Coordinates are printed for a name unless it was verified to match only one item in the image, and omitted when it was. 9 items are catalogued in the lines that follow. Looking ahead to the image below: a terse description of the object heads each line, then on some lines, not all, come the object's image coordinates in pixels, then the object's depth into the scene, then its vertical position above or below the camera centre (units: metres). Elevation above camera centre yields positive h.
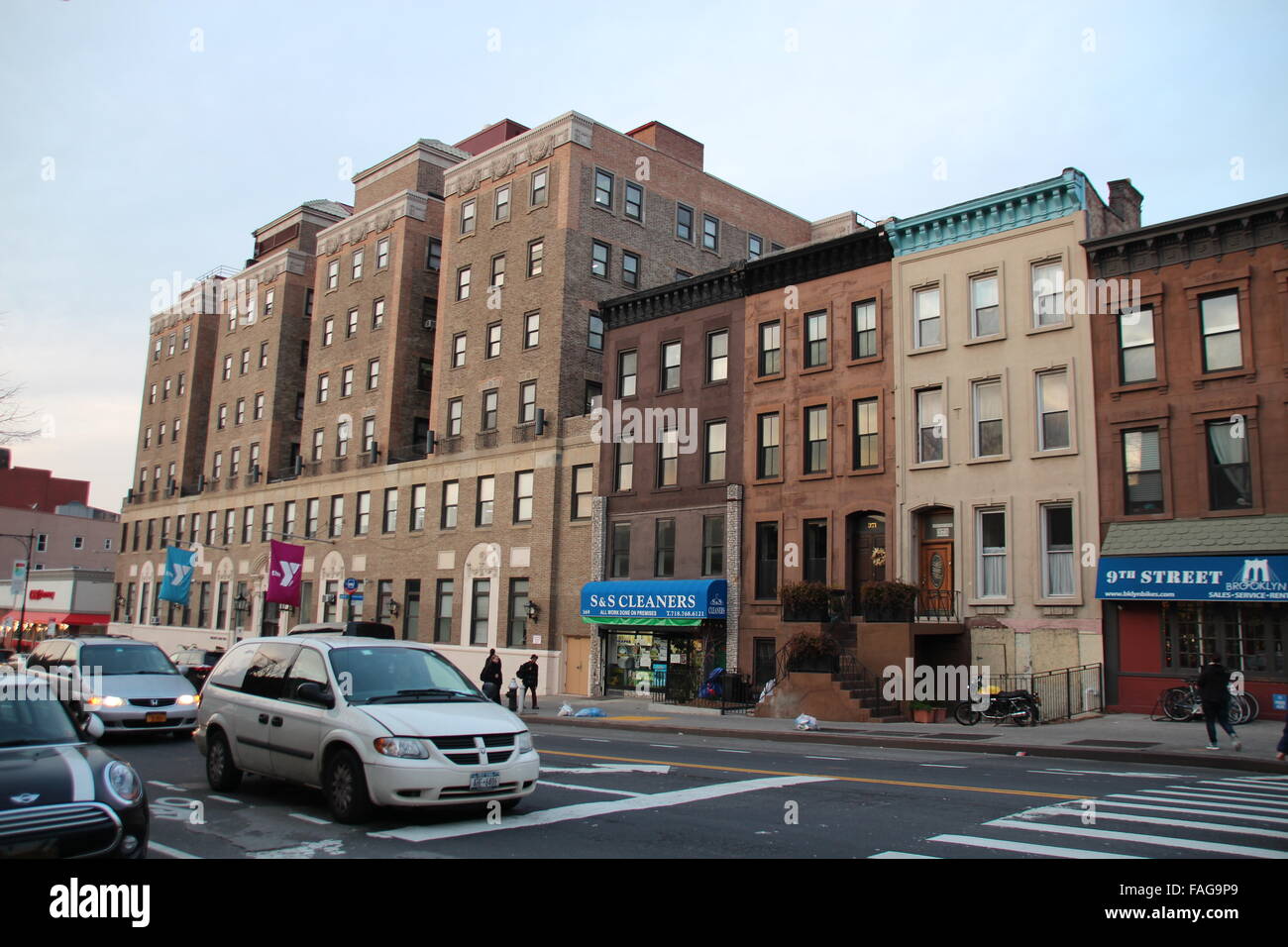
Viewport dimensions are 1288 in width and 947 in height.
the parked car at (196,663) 25.78 -1.39
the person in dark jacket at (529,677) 30.61 -1.62
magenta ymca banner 42.69 +1.85
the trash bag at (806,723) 23.31 -2.14
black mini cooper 6.44 -1.23
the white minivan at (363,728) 9.15 -1.06
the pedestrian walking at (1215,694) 18.00 -0.97
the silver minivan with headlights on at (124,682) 17.03 -1.21
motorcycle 23.09 -1.74
